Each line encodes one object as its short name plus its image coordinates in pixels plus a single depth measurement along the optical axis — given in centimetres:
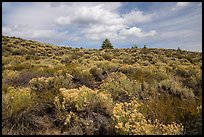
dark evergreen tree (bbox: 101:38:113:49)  2020
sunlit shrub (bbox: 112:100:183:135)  246
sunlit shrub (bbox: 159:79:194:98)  405
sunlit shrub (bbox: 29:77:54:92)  407
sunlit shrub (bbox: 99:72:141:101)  379
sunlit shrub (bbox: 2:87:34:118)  290
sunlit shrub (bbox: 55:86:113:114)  311
